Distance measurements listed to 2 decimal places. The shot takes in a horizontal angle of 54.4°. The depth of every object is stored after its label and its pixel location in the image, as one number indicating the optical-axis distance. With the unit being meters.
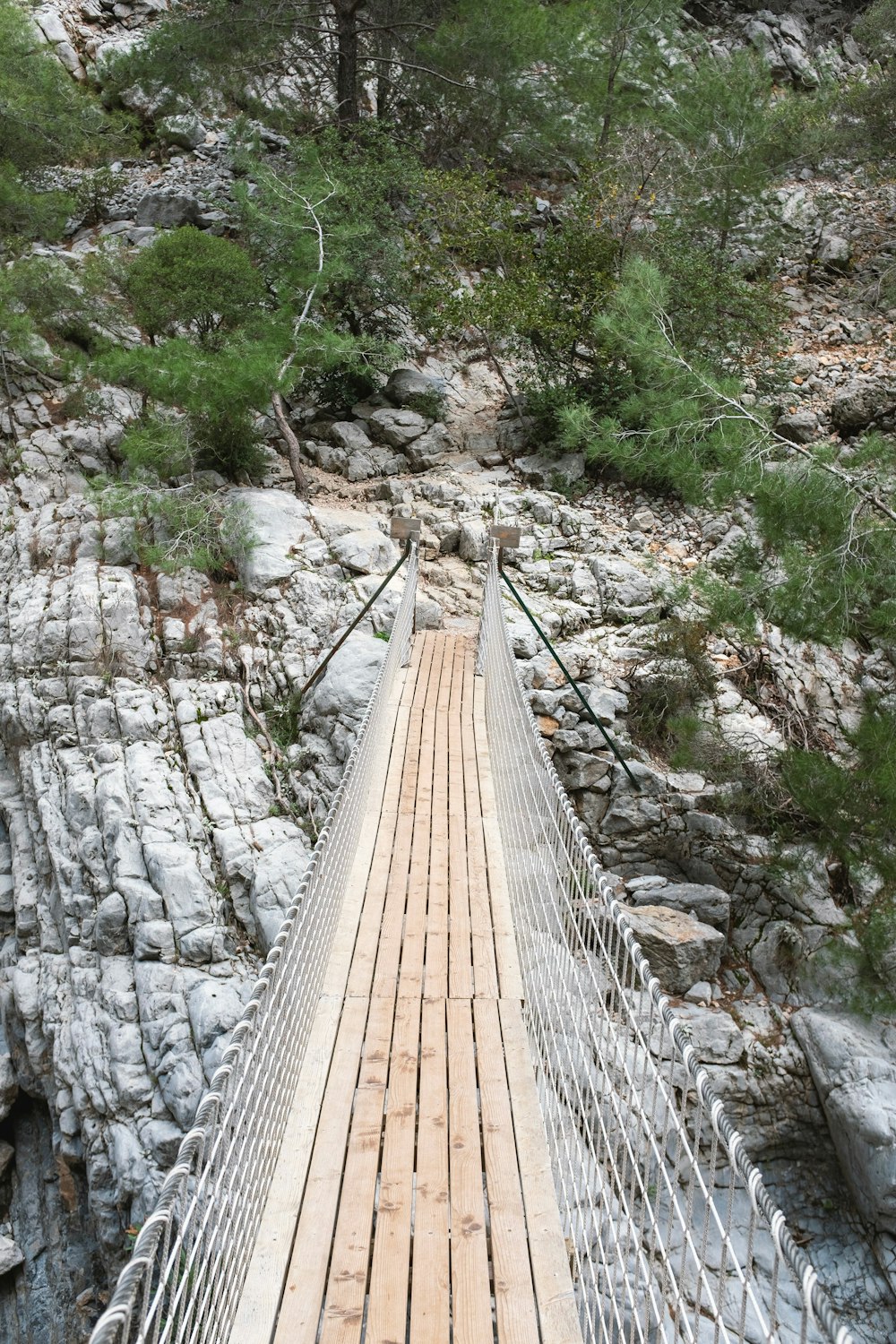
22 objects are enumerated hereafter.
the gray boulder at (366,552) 8.27
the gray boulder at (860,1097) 4.83
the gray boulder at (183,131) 13.90
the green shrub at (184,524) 7.80
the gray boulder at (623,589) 8.09
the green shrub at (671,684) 7.12
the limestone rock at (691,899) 6.18
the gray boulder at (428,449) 10.34
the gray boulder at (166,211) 12.41
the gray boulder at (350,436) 10.37
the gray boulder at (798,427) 9.64
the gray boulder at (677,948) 5.64
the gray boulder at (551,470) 9.97
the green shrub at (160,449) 8.23
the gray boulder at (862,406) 9.77
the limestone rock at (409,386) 10.91
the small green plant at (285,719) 6.88
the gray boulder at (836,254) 12.77
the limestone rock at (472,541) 9.18
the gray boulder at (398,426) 10.52
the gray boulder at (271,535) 7.90
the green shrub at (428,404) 10.83
